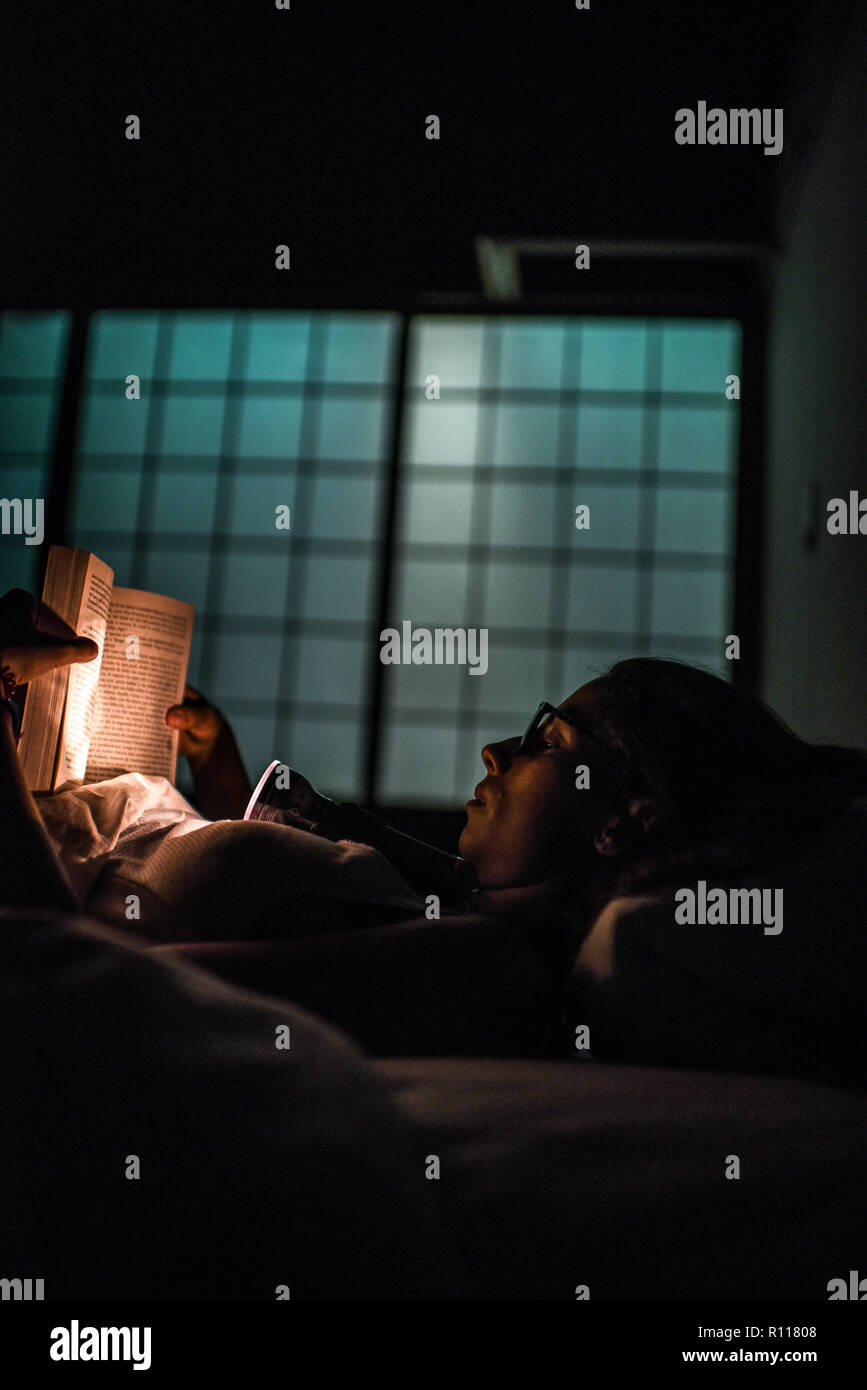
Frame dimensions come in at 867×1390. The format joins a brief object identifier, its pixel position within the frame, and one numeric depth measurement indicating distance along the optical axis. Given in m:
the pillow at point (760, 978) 0.77
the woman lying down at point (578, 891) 0.78
